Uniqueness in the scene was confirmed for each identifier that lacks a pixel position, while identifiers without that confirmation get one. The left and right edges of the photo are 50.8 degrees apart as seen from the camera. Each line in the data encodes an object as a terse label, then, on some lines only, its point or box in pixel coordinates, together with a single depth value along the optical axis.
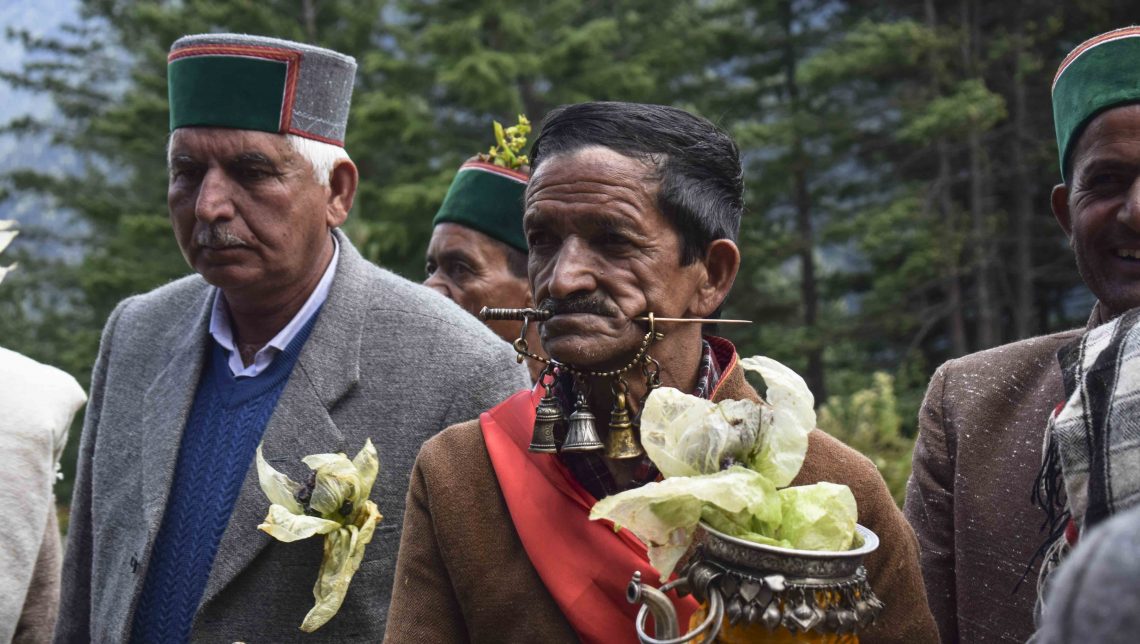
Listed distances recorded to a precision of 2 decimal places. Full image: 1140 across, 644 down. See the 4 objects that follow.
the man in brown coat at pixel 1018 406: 2.81
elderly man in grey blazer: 3.31
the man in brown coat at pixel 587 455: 2.56
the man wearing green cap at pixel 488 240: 4.95
